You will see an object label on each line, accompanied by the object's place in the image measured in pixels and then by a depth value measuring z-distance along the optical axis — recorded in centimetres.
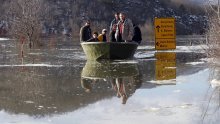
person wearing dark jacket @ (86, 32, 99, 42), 2119
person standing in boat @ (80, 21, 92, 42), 2202
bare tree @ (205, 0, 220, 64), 1437
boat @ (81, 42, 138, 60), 1988
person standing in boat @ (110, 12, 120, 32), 2153
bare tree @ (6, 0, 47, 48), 3731
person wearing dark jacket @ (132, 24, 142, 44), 2226
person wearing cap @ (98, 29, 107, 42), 2141
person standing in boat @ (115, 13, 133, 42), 2122
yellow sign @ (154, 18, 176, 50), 2688
